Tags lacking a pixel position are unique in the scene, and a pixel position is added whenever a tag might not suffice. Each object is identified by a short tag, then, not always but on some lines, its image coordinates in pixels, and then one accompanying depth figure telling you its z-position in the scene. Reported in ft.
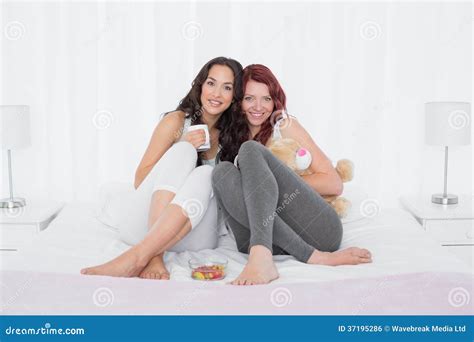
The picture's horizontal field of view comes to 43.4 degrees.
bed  4.85
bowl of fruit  5.39
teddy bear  6.67
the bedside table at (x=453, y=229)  8.18
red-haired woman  5.57
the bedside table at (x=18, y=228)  8.03
